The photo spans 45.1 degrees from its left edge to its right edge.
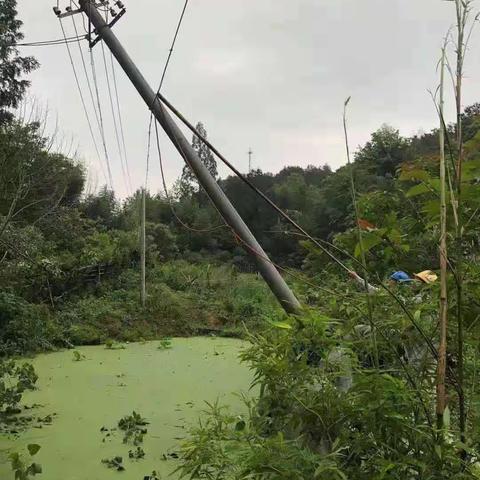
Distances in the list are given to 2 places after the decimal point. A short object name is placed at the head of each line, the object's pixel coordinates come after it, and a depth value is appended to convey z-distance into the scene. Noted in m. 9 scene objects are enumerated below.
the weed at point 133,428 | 3.51
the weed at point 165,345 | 7.20
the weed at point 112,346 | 7.21
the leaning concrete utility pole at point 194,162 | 3.71
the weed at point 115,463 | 3.07
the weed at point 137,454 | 3.26
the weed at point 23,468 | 2.46
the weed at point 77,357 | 6.28
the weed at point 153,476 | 2.91
